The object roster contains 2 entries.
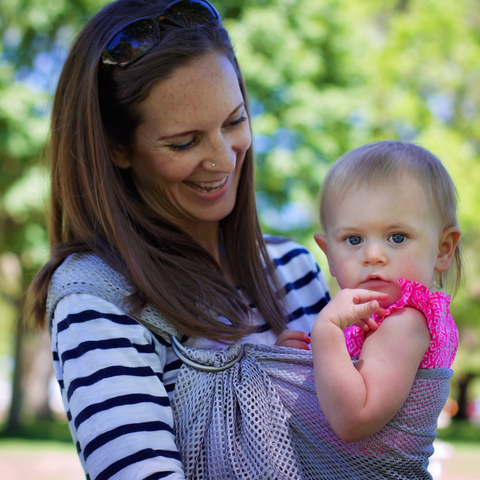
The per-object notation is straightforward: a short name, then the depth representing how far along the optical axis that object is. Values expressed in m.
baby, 1.27
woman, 1.28
